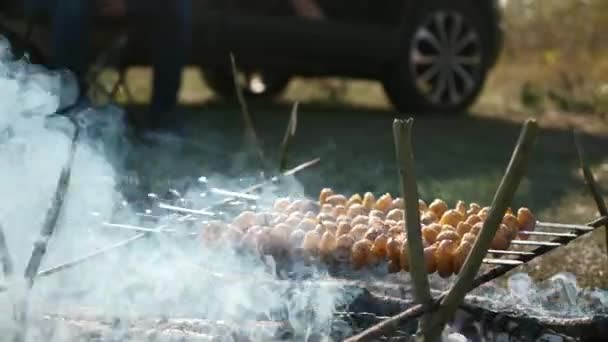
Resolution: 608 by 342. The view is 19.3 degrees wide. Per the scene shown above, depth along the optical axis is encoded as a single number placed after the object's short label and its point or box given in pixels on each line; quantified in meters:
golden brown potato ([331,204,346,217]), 4.39
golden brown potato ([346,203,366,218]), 4.37
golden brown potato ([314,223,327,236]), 3.93
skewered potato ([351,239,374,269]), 3.87
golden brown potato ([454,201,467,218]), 4.28
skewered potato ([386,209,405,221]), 4.27
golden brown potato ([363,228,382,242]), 3.95
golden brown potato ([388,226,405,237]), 3.99
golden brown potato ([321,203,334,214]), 4.37
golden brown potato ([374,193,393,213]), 4.45
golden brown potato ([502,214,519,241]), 4.02
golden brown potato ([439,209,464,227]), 4.22
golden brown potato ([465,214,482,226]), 4.15
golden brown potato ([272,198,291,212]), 4.26
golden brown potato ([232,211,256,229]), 3.95
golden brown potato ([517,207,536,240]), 4.15
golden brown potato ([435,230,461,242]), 3.91
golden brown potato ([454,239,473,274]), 3.79
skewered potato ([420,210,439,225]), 4.26
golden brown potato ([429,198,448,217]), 4.40
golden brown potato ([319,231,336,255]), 3.87
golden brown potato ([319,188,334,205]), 4.61
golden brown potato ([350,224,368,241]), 3.98
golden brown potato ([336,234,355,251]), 3.88
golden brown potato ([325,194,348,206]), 4.56
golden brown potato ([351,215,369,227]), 4.18
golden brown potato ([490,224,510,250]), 3.94
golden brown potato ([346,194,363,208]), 4.54
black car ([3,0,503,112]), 10.64
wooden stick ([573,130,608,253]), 3.90
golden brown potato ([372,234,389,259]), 3.87
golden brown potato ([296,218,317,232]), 3.98
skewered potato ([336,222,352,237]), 3.98
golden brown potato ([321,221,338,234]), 4.03
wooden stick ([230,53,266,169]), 5.13
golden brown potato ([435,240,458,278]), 3.81
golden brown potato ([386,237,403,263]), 3.81
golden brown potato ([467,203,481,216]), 4.29
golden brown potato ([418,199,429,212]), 4.47
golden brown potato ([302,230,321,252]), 3.86
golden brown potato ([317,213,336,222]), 4.21
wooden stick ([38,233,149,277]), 3.19
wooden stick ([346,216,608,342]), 2.85
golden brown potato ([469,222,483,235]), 4.01
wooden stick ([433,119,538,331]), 2.75
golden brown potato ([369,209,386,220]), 4.29
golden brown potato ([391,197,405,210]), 4.46
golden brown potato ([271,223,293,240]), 3.88
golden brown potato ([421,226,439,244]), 4.02
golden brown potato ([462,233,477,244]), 3.87
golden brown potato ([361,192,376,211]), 4.52
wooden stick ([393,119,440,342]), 2.83
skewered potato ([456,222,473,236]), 4.07
